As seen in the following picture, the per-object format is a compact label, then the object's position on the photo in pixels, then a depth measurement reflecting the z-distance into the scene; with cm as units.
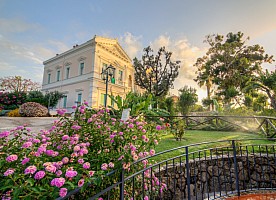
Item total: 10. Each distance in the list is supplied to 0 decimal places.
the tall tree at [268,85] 1055
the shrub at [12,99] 1605
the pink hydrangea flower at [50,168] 116
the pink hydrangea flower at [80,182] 121
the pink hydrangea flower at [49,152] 158
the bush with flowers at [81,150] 121
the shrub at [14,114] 1190
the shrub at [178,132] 675
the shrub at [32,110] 1153
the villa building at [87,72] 1720
